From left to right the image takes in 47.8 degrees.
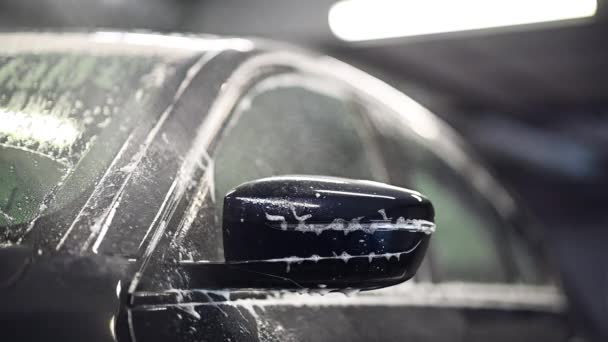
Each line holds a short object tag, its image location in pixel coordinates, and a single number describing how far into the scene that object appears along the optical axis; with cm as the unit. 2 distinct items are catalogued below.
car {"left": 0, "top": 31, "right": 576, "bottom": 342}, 110
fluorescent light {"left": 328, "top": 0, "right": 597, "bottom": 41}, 802
